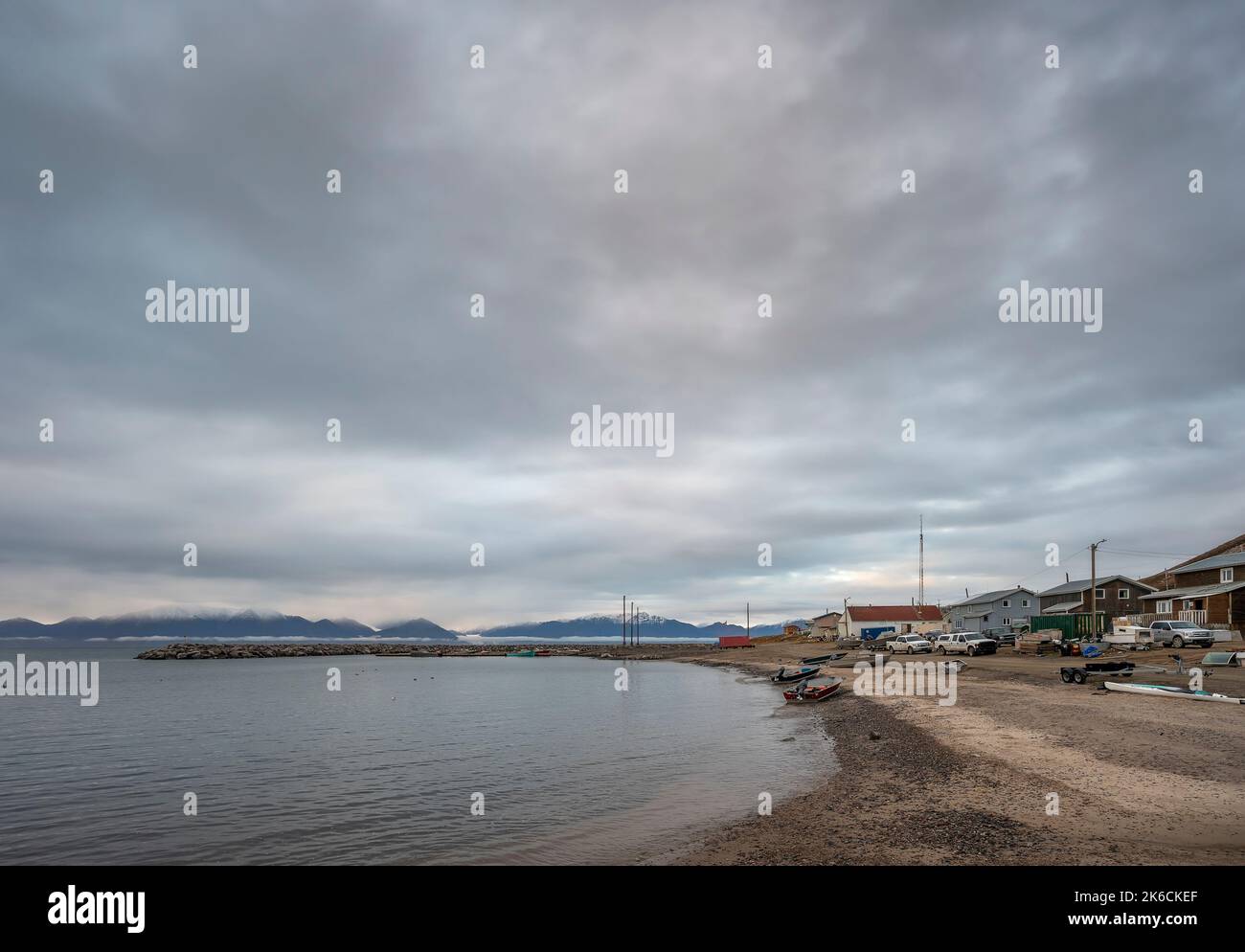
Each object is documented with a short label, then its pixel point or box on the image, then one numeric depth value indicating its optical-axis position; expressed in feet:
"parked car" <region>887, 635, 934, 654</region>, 250.16
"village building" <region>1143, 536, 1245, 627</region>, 203.21
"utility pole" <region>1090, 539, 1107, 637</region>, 217.31
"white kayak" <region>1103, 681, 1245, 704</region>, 90.03
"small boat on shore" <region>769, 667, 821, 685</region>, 222.48
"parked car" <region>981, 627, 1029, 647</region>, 253.01
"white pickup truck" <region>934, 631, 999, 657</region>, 213.05
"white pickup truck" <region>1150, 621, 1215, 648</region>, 171.56
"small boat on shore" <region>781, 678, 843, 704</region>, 167.84
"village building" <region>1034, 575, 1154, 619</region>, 297.53
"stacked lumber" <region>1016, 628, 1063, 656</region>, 203.82
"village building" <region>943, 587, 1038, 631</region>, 356.38
